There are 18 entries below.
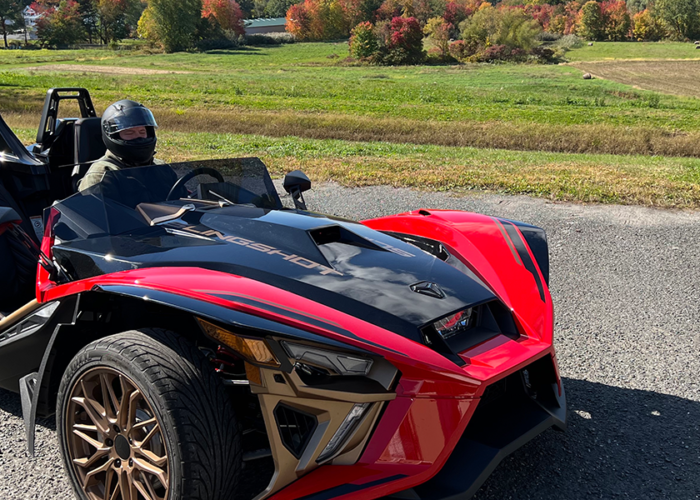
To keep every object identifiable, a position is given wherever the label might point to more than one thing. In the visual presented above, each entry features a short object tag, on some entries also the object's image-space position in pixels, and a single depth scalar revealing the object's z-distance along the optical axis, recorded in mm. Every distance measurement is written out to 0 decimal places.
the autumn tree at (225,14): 105875
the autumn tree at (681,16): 82250
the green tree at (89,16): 102312
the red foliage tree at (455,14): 92812
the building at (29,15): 110931
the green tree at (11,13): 93562
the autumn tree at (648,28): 88231
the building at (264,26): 122938
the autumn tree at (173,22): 88250
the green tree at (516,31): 73438
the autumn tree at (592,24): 91375
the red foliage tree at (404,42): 70875
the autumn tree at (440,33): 74688
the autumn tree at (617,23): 90375
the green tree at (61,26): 93938
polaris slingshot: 2104
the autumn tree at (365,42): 72000
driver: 3926
